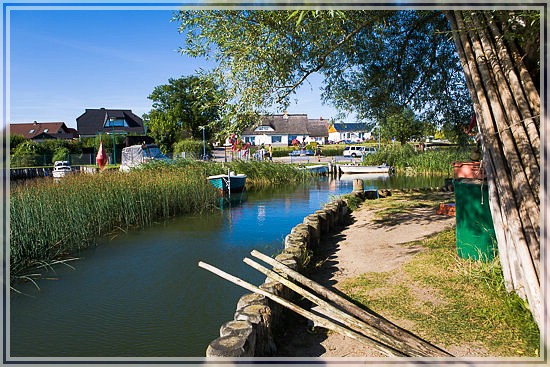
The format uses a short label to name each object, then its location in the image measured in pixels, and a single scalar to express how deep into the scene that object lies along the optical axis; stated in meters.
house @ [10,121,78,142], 60.19
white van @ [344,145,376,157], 41.44
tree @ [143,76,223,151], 45.09
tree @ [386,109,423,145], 31.42
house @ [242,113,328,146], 66.88
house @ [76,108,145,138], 57.66
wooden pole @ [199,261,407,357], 3.76
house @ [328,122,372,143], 78.41
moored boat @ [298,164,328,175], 27.83
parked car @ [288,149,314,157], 44.59
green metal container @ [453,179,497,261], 5.55
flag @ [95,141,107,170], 17.02
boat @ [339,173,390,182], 26.83
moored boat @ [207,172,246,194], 18.80
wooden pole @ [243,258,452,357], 3.76
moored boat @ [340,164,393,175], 28.94
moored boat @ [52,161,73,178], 29.18
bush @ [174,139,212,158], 37.38
